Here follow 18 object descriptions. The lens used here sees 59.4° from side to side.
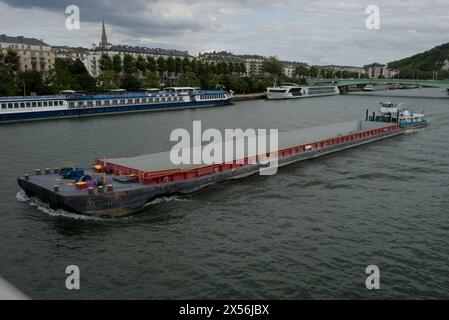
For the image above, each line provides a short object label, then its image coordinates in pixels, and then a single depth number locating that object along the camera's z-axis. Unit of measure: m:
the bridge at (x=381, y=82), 121.38
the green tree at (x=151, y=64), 122.25
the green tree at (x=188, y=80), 119.86
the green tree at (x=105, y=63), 113.31
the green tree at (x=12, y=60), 96.06
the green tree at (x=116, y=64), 114.12
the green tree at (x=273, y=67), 177.75
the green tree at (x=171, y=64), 126.21
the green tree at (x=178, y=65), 128.00
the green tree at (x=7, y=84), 77.75
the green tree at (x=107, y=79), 102.94
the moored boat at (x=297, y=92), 120.19
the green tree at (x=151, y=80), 110.00
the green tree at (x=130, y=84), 103.56
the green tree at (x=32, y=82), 84.12
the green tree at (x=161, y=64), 124.52
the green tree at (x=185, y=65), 129.38
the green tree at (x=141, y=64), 118.91
